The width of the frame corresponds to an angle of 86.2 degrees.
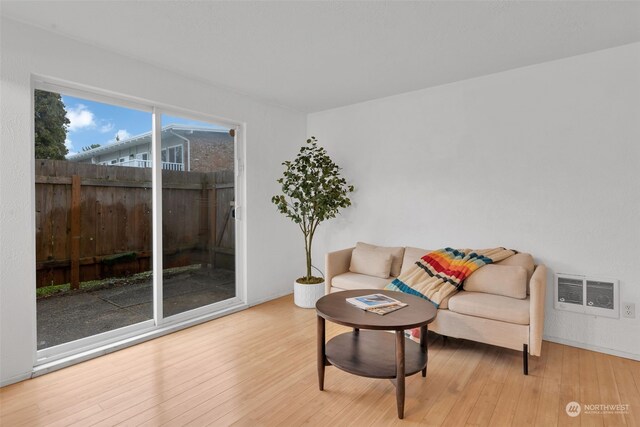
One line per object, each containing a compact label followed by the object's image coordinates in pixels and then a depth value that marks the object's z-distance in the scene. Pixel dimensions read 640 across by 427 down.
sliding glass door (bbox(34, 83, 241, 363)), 2.69
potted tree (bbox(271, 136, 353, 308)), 4.02
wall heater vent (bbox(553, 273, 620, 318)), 2.80
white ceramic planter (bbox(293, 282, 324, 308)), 4.00
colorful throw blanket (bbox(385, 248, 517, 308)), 2.95
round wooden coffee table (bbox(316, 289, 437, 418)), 2.01
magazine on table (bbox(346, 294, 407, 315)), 2.26
